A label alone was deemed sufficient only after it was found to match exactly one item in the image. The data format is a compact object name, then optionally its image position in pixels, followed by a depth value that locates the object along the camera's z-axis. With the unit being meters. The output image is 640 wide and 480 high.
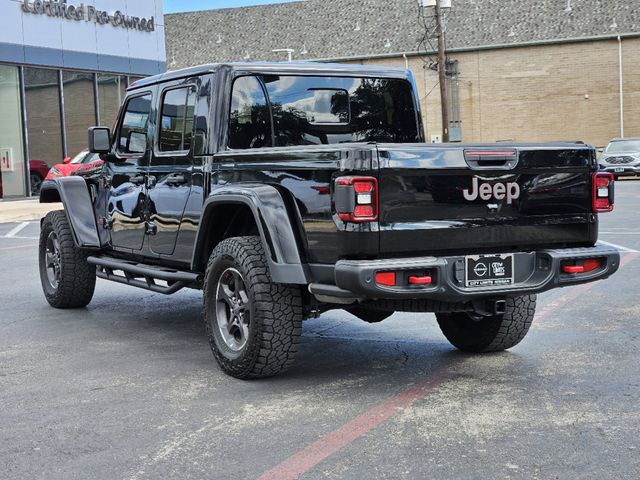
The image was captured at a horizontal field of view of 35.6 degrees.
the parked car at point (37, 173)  32.28
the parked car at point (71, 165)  25.20
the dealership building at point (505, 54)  54.50
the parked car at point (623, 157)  36.09
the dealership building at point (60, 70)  30.73
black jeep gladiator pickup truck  5.41
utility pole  36.09
